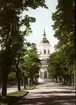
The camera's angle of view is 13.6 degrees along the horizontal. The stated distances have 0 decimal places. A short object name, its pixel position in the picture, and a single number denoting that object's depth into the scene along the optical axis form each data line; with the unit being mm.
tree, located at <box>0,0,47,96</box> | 25031
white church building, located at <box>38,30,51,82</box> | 159500
